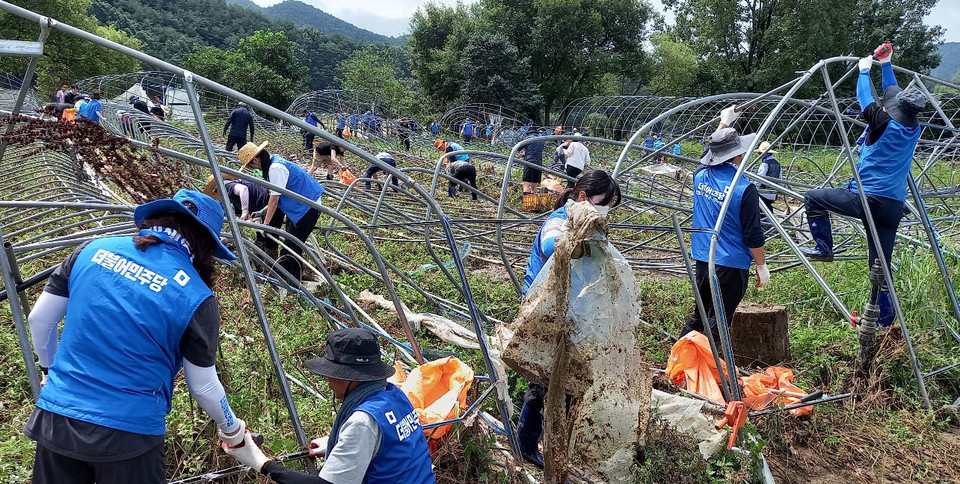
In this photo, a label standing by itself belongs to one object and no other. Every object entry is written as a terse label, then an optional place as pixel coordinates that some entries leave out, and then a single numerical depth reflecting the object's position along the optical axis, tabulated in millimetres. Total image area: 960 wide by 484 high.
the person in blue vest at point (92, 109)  10577
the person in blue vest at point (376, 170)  8820
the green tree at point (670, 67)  34156
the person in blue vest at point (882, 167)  4094
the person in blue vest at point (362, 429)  1911
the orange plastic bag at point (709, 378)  3531
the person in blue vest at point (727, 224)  3738
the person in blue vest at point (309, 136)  14219
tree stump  4375
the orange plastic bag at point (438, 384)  2881
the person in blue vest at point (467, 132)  21703
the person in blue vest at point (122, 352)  1802
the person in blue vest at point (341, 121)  18169
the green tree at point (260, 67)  30219
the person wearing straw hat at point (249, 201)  5574
